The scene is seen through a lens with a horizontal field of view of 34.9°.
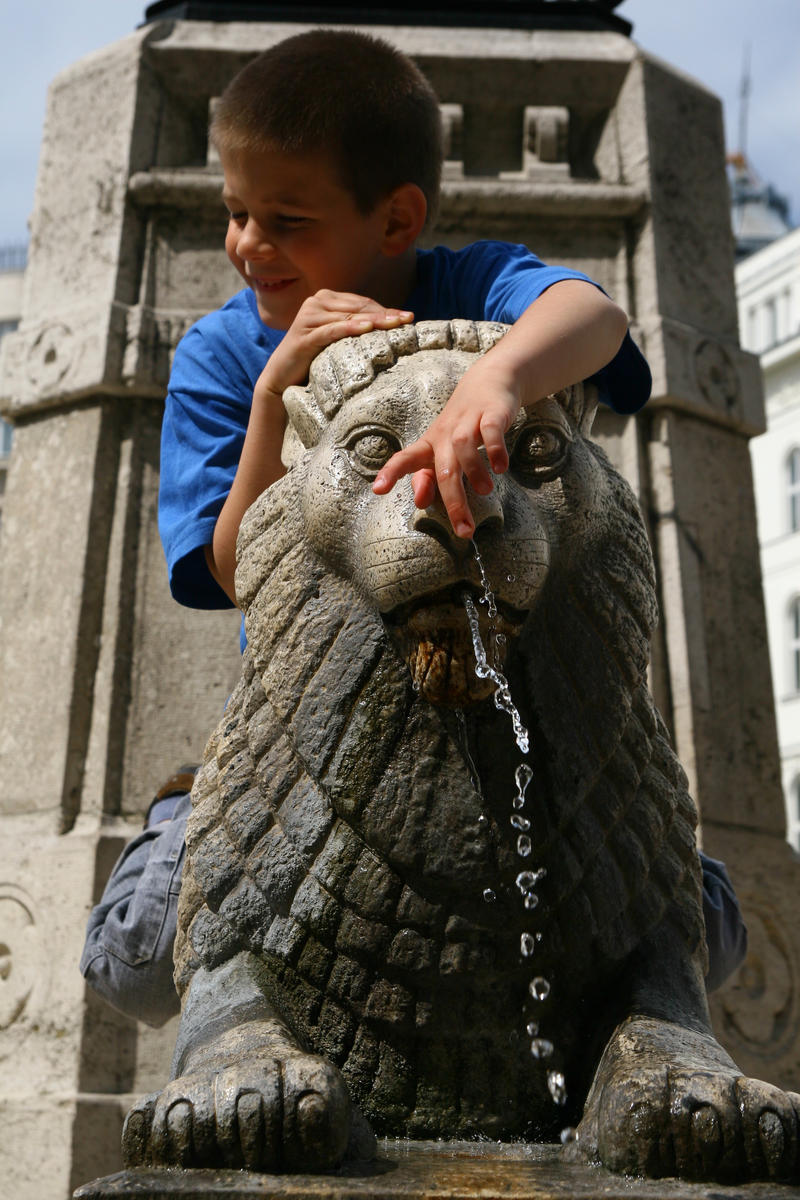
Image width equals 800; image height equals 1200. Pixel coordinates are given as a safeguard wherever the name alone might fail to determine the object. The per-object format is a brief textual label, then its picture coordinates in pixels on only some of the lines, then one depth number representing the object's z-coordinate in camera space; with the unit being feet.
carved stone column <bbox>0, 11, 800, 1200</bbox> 9.27
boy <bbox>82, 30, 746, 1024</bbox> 5.66
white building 71.15
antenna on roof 104.32
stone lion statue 4.64
